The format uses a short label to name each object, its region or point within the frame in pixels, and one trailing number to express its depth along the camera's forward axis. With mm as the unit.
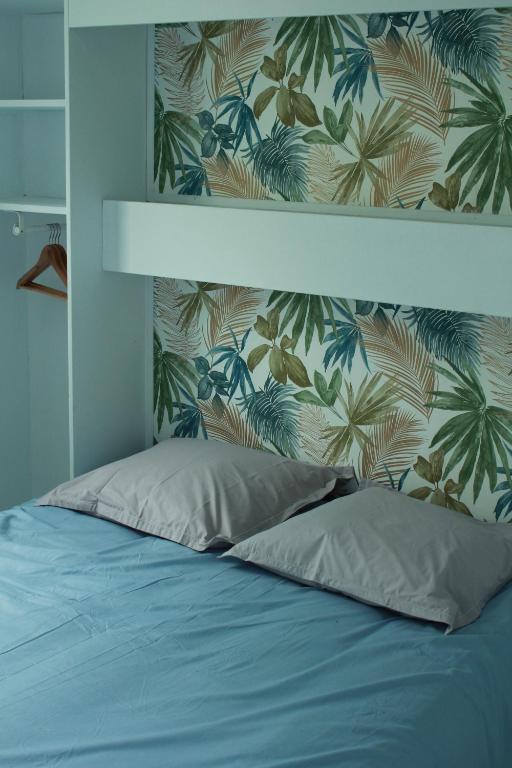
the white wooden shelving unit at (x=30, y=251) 3332
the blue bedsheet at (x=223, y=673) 1800
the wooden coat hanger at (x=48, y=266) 3271
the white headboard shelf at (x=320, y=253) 2438
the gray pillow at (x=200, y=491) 2668
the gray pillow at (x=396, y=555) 2266
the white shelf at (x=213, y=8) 2279
